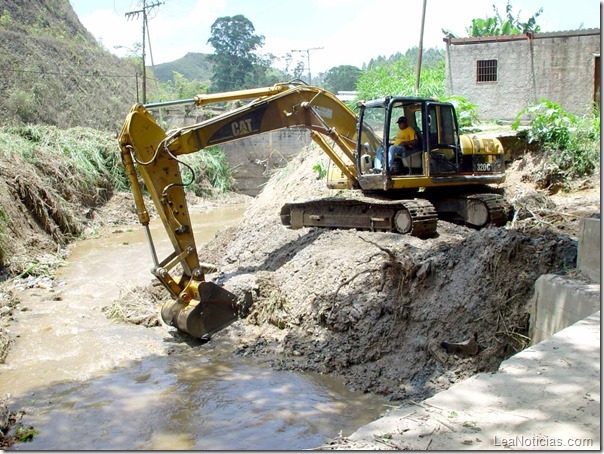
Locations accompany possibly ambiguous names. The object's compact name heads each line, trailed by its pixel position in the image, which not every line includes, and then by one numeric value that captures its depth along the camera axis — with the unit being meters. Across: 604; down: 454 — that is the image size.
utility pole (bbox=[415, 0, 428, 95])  18.58
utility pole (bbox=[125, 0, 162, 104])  28.98
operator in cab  8.91
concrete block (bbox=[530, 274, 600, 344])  5.19
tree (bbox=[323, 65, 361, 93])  54.66
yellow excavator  7.35
